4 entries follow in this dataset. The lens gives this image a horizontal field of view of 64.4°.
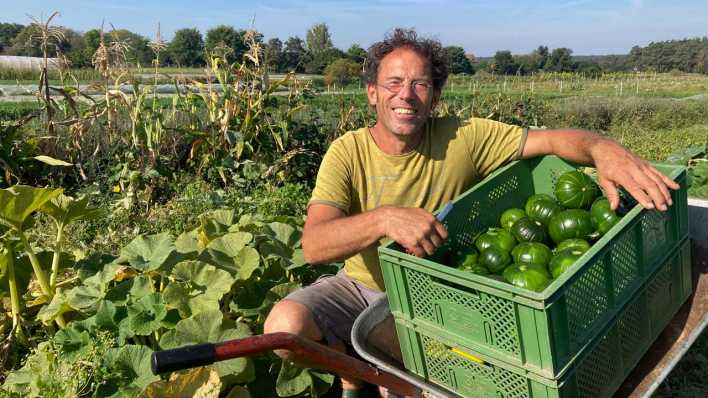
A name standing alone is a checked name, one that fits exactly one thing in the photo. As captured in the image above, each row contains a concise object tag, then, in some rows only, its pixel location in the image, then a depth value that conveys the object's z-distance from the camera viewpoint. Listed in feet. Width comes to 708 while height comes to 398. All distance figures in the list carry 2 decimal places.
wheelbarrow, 5.20
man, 8.48
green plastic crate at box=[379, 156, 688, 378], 5.31
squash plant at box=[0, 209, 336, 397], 8.23
